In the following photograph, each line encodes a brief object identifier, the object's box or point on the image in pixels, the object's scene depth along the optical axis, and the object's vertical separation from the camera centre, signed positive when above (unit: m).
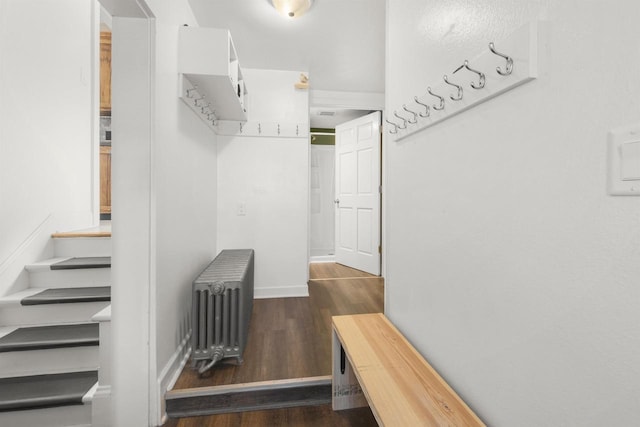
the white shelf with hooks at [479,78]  0.61 +0.38
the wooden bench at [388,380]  0.79 -0.59
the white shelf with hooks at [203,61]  1.71 +0.94
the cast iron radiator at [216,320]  1.65 -0.69
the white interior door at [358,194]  3.61 +0.24
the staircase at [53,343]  1.37 -0.77
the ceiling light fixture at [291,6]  1.88 +1.44
